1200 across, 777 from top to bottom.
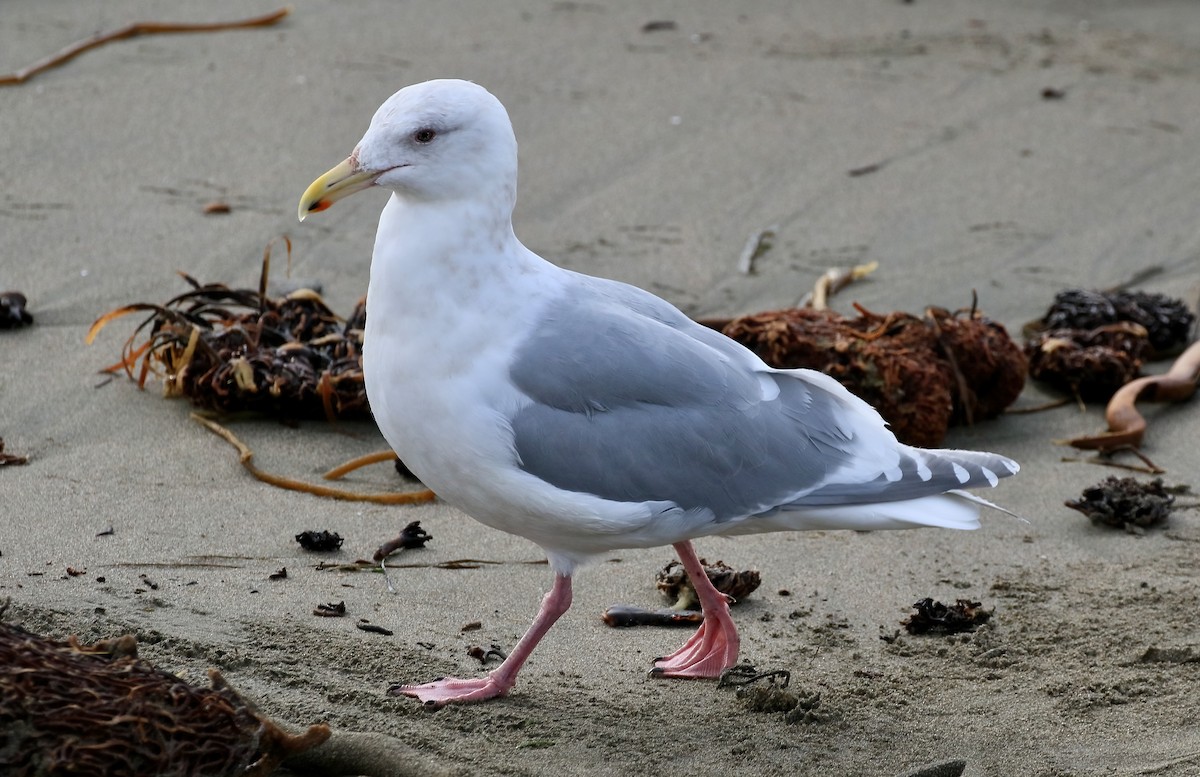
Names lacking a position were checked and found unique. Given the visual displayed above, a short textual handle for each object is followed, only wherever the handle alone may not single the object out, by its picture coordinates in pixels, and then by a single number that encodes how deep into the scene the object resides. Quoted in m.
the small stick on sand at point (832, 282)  12.55
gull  6.65
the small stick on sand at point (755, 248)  13.39
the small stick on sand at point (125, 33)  15.40
